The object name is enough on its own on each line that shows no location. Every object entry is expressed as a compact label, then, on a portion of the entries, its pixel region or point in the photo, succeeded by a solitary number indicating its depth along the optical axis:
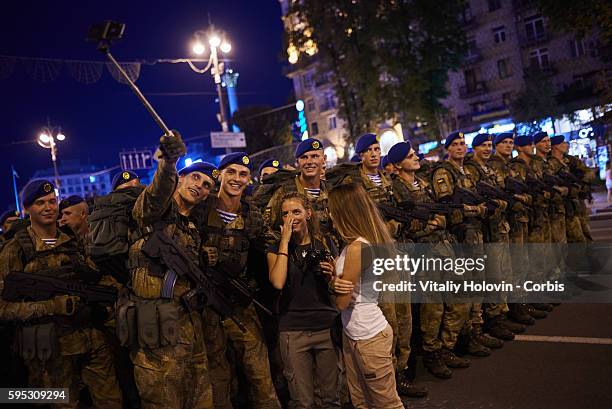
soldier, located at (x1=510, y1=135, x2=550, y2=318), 6.66
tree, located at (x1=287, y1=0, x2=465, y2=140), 19.98
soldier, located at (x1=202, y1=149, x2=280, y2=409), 3.71
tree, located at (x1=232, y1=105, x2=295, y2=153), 44.38
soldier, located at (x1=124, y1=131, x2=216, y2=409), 3.07
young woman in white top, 2.75
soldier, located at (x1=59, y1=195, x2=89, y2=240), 4.50
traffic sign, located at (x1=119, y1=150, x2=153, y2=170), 20.78
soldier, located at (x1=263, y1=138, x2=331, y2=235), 4.25
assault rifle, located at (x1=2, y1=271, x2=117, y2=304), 3.55
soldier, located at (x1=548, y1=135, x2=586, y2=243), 7.37
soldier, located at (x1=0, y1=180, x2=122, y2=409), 3.60
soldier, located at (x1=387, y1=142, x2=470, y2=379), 4.66
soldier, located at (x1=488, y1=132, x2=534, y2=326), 6.30
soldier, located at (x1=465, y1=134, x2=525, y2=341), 5.46
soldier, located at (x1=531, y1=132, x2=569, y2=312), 6.92
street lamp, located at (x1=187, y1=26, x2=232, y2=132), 14.66
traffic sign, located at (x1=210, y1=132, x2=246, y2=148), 12.51
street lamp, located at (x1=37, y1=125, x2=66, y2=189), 27.75
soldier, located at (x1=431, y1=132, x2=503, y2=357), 5.02
